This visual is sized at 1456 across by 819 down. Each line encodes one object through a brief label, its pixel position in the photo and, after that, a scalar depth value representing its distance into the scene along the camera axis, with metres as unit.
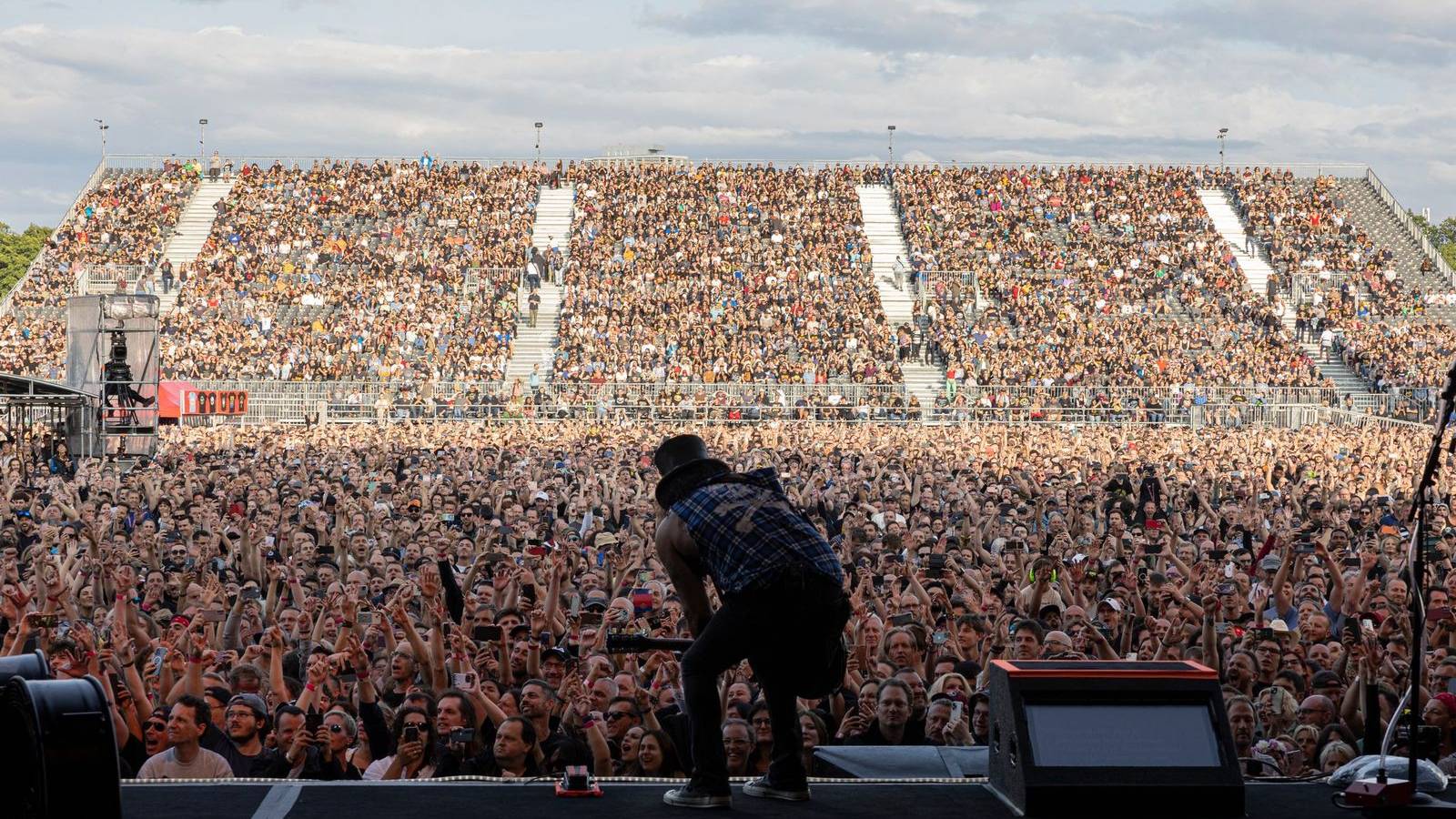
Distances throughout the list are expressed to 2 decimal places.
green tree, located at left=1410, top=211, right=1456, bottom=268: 108.12
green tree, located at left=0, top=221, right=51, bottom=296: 82.69
